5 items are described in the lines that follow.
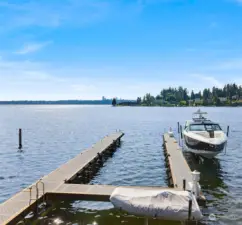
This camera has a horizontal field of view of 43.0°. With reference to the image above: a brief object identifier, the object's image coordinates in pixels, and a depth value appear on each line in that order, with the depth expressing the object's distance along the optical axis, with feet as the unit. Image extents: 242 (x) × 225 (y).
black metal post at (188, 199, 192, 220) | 34.99
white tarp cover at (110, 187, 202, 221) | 35.12
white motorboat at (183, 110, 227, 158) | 80.69
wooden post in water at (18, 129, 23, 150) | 123.23
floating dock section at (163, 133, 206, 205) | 53.88
